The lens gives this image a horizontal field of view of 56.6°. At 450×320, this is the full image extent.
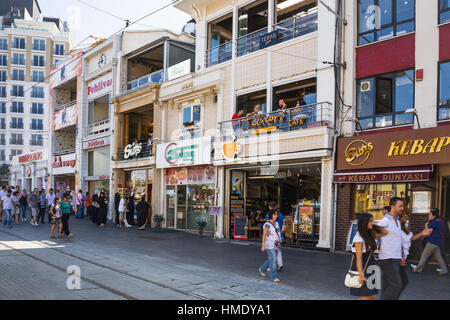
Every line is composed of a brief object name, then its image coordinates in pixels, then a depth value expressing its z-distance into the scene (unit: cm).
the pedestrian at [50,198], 2148
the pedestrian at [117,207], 2272
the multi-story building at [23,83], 7125
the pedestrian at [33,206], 2006
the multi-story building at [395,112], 1191
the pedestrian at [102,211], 2217
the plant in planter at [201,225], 1888
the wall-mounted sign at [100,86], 2716
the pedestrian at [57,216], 1559
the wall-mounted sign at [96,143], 2716
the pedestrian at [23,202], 2241
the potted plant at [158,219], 2147
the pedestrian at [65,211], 1573
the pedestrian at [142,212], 2130
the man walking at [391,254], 564
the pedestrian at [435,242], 984
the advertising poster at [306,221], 1495
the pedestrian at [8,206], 1914
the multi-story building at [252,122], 1486
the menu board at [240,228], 1723
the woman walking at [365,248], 583
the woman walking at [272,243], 898
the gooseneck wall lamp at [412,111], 1180
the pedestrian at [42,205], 2162
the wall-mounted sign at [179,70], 2069
